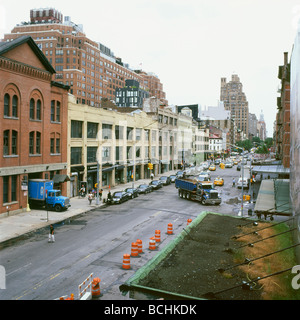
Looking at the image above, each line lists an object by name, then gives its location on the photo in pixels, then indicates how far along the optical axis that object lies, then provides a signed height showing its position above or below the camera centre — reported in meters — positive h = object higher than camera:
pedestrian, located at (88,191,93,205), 40.62 -5.91
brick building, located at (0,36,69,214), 33.16 +3.56
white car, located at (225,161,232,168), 109.35 -4.58
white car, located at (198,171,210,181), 62.03 -4.90
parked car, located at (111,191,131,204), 42.19 -6.15
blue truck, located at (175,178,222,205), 42.22 -5.47
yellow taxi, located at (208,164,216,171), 96.97 -5.00
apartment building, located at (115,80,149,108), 153.25 +26.59
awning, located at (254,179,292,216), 22.65 -4.17
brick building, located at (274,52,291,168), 49.88 +5.38
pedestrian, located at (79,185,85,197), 46.80 -5.95
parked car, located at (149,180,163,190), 56.50 -5.82
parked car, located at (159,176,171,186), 62.92 -5.66
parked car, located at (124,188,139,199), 47.01 -5.99
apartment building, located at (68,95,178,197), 48.50 +1.55
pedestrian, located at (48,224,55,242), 23.65 -6.31
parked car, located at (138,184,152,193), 50.99 -6.00
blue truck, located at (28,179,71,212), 35.72 -5.07
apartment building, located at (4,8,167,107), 121.75 +39.48
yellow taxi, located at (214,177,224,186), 63.43 -6.04
